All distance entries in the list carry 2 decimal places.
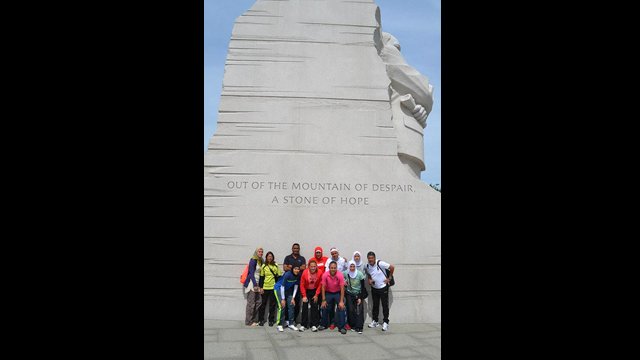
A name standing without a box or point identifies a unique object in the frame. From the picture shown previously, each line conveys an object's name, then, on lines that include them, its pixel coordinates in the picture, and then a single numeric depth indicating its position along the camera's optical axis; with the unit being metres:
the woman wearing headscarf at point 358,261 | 6.81
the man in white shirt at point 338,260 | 6.77
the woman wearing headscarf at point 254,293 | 6.70
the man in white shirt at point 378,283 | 6.66
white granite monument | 7.27
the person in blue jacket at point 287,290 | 6.51
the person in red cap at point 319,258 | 6.72
